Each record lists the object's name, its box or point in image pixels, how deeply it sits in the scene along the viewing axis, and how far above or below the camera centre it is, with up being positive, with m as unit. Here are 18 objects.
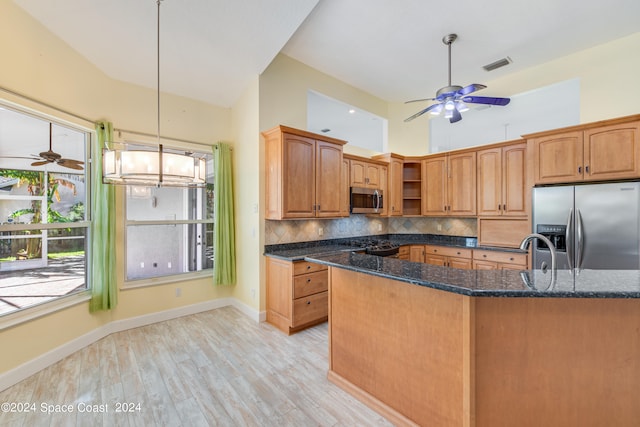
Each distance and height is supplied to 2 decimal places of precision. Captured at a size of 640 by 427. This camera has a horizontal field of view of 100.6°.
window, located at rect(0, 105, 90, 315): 2.41 +0.02
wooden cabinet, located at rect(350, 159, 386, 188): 4.38 +0.68
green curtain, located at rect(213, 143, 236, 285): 3.94 -0.05
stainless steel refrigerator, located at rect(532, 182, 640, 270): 2.91 -0.12
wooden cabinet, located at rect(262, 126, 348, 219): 3.40 +0.54
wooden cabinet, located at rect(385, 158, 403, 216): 4.87 +0.45
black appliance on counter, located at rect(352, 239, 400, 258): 3.95 -0.53
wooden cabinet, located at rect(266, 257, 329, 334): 3.23 -1.02
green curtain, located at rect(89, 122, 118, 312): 3.05 -0.24
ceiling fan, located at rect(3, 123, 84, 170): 2.65 +0.57
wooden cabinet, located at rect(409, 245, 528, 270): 3.88 -0.71
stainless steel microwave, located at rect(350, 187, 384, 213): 4.30 +0.23
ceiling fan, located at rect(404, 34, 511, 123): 3.14 +1.42
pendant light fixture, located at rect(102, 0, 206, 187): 1.93 +0.35
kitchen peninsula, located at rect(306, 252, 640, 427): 1.35 -0.72
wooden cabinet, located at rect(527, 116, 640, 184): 3.03 +0.76
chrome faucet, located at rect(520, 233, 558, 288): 1.45 -0.23
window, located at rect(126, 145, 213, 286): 3.53 -0.24
